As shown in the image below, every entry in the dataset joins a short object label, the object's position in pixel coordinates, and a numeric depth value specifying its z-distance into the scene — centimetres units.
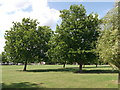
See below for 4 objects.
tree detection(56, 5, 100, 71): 2344
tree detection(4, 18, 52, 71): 2814
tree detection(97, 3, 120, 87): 1144
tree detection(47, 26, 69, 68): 2386
